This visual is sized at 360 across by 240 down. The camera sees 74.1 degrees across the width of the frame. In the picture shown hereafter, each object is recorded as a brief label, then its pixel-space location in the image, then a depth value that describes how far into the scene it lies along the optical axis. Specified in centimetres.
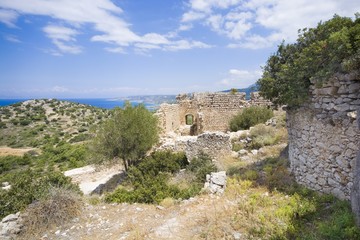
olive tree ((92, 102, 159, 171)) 1146
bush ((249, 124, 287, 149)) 1180
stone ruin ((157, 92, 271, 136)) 1877
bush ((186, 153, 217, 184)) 881
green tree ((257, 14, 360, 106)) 473
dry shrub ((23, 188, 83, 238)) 632
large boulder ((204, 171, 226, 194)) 696
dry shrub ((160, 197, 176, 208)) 690
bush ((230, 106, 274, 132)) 1661
